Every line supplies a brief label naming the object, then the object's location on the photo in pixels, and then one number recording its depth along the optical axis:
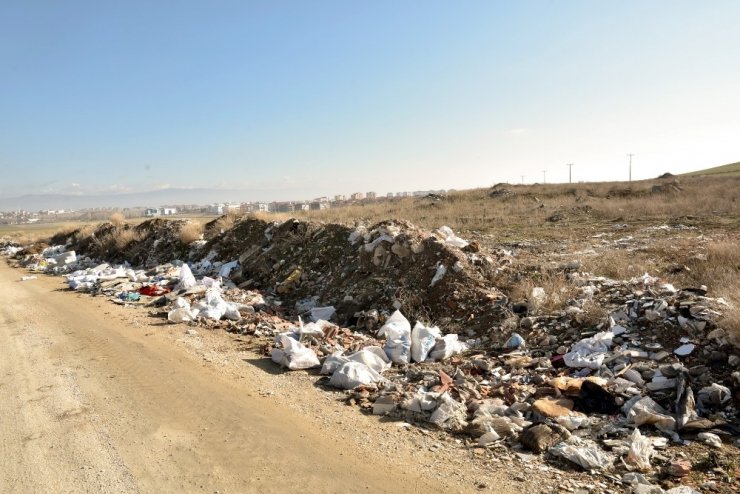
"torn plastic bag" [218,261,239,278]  11.02
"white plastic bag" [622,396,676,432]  3.75
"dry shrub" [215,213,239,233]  14.20
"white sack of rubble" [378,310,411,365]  5.58
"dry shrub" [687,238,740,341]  4.50
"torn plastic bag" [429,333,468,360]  5.64
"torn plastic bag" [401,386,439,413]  4.20
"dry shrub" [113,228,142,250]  17.03
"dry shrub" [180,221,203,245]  14.79
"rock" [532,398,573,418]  4.02
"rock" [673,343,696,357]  4.61
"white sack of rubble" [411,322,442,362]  5.63
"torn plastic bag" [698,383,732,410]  3.94
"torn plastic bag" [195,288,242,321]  7.46
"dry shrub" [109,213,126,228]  20.92
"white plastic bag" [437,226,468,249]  8.61
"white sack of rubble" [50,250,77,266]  16.33
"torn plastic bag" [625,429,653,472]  3.23
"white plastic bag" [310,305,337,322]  7.58
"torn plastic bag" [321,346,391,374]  5.20
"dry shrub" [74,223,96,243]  21.06
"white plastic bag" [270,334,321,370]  5.32
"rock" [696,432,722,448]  3.47
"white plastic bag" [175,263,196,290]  9.66
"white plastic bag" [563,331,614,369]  4.88
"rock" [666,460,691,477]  3.13
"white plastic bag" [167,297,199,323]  7.39
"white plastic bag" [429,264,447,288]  7.33
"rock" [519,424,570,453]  3.52
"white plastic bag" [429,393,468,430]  3.97
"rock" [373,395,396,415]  4.25
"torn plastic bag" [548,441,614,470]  3.24
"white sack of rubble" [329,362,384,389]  4.81
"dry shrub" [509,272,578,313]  6.25
